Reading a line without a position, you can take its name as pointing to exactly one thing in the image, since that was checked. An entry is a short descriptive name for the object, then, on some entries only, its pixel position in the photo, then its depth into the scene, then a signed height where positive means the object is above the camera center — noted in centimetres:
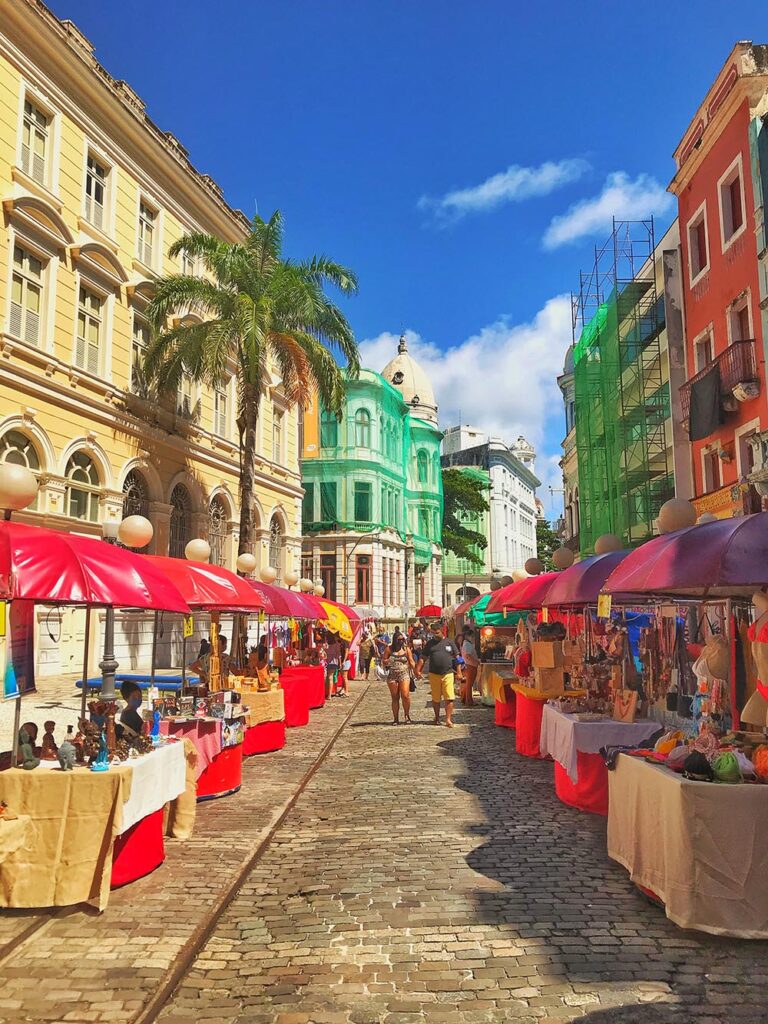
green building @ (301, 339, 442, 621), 4597 +716
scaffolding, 2430 +684
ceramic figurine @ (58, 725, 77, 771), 554 -88
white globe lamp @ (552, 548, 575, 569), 1384 +114
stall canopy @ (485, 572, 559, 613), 1235 +49
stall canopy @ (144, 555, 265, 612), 954 +51
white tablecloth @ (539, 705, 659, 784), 768 -108
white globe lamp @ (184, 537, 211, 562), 1181 +112
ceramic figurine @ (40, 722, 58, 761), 607 -91
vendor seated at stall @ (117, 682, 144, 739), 678 -74
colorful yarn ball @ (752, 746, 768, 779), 489 -86
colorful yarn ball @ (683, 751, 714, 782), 489 -90
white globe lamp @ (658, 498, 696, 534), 779 +104
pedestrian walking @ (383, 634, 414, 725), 1470 -92
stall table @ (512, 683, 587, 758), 1072 -130
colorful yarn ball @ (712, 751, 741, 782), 486 -89
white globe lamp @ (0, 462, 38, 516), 616 +111
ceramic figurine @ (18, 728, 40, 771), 557 -88
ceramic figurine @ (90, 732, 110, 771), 559 -94
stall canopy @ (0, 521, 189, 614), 532 +40
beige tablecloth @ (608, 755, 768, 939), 468 -139
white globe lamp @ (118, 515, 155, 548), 920 +110
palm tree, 1878 +734
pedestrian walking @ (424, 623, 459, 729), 1423 -79
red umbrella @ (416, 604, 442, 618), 4115 +67
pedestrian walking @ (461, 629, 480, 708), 1861 -100
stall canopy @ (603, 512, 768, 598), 507 +43
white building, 7000 +1156
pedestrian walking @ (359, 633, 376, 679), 3049 -112
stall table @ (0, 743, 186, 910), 521 -135
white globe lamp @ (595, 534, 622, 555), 1155 +114
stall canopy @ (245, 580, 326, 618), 1423 +46
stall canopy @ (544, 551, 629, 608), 902 +49
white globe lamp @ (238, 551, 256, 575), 1647 +131
